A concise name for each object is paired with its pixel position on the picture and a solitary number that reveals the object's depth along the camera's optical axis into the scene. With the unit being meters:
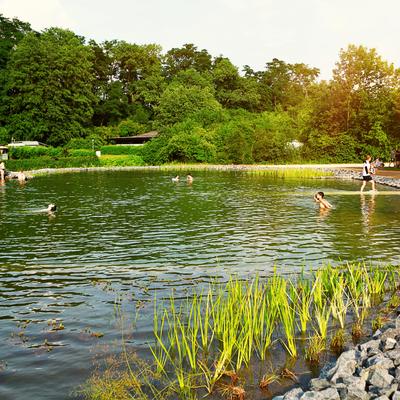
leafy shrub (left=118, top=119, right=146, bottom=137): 95.12
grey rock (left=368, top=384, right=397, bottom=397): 5.71
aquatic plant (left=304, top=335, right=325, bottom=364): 7.62
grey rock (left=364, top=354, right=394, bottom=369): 6.33
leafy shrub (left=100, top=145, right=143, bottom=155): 80.53
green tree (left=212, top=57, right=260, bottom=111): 106.44
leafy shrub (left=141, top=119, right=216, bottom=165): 73.81
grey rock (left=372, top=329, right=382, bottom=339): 7.79
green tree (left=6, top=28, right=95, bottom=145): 88.31
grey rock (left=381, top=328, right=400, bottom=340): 7.64
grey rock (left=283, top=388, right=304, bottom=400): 5.74
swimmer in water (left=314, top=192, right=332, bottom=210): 24.21
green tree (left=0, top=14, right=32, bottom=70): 98.75
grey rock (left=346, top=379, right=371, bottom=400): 5.63
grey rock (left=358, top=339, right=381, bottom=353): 7.08
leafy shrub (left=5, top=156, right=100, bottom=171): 67.81
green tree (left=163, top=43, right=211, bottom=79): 115.75
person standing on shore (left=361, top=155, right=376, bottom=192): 30.19
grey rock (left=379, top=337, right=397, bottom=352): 7.12
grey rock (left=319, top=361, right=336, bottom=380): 6.33
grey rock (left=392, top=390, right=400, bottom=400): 5.51
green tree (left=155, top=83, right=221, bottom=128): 85.12
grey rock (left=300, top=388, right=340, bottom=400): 5.57
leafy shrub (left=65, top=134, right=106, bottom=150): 83.81
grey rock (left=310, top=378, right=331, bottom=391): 5.98
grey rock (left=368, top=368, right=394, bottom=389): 5.90
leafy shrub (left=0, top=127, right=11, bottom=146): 87.41
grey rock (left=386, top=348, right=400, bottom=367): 6.51
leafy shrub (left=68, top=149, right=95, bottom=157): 77.31
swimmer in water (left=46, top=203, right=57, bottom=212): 24.18
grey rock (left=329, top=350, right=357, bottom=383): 6.16
